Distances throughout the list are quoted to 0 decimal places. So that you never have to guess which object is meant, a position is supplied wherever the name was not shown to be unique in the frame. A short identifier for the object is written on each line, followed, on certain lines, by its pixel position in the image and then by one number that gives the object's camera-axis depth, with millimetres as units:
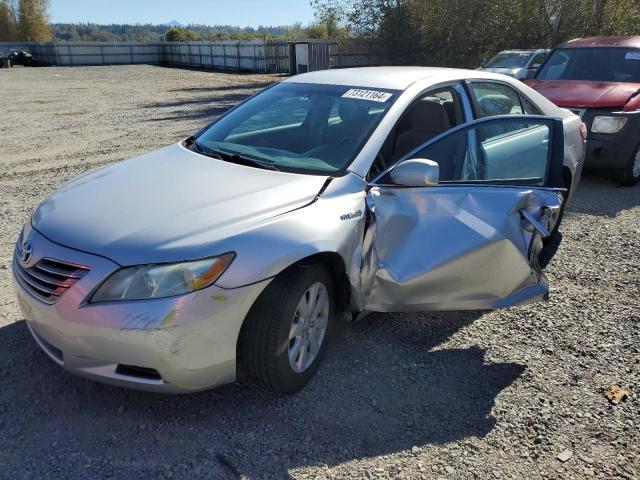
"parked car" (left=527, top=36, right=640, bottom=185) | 7035
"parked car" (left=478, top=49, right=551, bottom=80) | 15422
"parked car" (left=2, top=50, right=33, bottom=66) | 45562
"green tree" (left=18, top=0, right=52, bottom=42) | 68312
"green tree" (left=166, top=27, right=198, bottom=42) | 55781
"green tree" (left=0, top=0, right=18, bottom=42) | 67462
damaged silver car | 2516
